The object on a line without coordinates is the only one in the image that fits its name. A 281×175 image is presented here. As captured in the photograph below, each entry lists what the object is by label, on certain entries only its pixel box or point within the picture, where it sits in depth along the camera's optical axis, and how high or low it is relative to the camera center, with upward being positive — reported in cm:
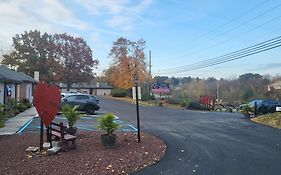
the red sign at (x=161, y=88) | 2789 +42
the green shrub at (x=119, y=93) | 4086 -33
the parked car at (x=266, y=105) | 1901 -145
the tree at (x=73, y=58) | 4240 +723
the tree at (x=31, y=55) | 4154 +789
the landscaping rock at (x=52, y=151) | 601 -177
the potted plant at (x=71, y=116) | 734 -89
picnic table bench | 630 -150
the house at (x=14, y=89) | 1254 +27
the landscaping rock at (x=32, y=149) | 621 -178
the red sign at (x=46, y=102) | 662 -33
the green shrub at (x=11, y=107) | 1260 -101
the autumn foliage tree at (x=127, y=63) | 3493 +492
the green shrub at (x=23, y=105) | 1520 -104
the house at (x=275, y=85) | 3089 +92
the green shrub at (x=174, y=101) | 2778 -143
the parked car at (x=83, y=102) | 1580 -82
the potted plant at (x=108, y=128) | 665 -124
